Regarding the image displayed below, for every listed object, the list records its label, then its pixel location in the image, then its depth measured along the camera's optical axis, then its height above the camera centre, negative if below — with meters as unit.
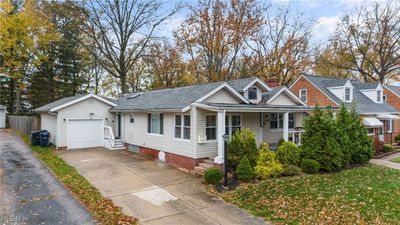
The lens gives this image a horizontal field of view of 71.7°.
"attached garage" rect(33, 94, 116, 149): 18.56 -0.69
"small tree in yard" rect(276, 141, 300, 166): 12.87 -1.97
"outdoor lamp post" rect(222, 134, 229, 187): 10.80 -1.76
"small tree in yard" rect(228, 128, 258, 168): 11.97 -1.61
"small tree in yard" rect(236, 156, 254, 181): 11.10 -2.38
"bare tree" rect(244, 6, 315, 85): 32.31 +7.91
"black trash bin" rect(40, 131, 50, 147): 19.41 -1.92
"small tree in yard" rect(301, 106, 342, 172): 12.91 -1.42
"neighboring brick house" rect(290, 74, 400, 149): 23.64 +1.36
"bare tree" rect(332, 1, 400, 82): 32.53 +9.14
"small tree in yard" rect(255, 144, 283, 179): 11.48 -2.28
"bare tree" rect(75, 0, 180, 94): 29.34 +9.54
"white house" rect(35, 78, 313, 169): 13.06 -0.45
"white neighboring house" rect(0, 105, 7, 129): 34.50 -0.53
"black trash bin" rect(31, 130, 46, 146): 19.79 -1.88
